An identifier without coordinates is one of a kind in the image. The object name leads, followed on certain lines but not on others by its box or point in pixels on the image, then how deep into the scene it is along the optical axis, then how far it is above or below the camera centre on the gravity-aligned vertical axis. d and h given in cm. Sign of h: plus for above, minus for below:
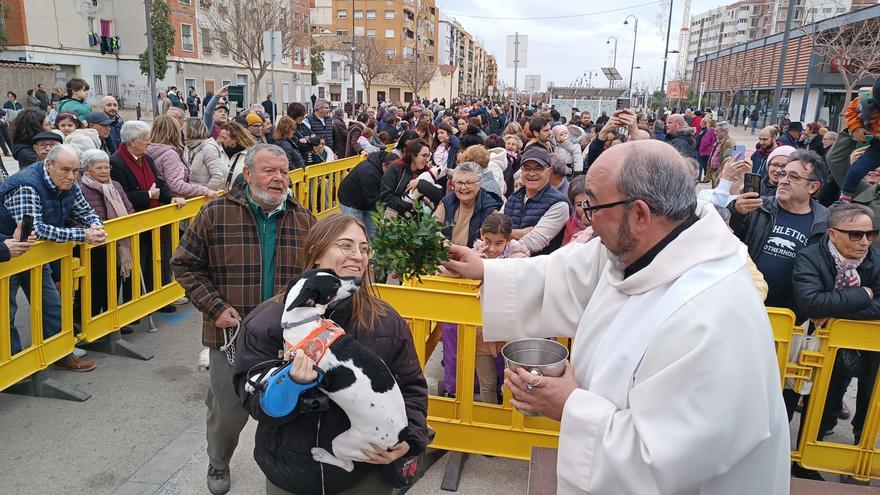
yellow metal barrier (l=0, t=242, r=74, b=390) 432 -167
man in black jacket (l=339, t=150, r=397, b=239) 758 -98
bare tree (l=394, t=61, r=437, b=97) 5702 +308
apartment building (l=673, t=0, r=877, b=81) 11044 +1907
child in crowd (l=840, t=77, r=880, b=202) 474 -8
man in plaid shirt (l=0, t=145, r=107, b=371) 469 -86
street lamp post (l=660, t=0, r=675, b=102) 3189 +292
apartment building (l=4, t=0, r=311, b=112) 3909 +341
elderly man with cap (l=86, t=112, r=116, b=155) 772 -36
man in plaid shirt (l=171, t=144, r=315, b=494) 358 -95
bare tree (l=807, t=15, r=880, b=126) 1946 +223
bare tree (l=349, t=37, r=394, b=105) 5425 +397
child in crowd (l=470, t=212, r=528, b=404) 415 -101
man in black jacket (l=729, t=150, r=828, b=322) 432 -72
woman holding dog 231 -106
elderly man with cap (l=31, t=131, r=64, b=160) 582 -46
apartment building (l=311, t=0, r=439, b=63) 8550 +1130
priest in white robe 174 -73
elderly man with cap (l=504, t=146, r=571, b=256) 516 -84
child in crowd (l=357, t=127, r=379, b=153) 1181 -71
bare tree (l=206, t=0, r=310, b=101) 2936 +359
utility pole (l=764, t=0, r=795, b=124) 1808 +156
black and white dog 210 -94
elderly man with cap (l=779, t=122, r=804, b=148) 1287 -31
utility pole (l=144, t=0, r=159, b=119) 2095 +61
